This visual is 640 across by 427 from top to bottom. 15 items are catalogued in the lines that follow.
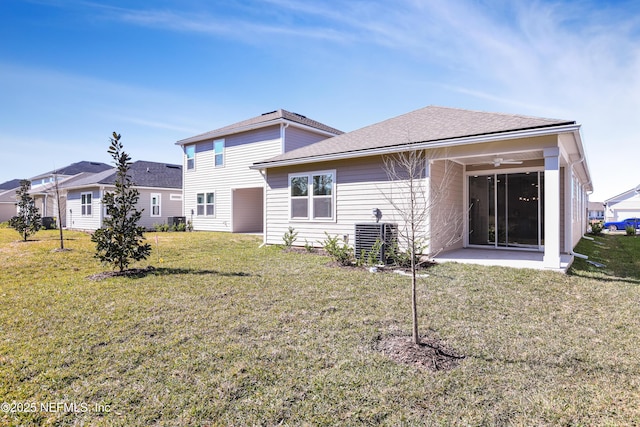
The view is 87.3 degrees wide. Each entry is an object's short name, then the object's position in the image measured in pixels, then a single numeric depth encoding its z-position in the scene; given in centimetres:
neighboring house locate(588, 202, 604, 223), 5794
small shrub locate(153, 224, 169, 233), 1965
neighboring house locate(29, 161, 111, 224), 2600
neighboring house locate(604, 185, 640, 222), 3203
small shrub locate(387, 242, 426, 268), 775
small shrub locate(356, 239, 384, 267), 794
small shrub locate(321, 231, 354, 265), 822
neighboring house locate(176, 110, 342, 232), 1645
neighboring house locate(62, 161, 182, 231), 2108
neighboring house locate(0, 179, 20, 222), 3666
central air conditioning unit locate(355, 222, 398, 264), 808
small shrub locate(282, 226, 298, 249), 1088
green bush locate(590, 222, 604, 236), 2058
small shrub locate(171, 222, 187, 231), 1932
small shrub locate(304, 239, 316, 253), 1032
